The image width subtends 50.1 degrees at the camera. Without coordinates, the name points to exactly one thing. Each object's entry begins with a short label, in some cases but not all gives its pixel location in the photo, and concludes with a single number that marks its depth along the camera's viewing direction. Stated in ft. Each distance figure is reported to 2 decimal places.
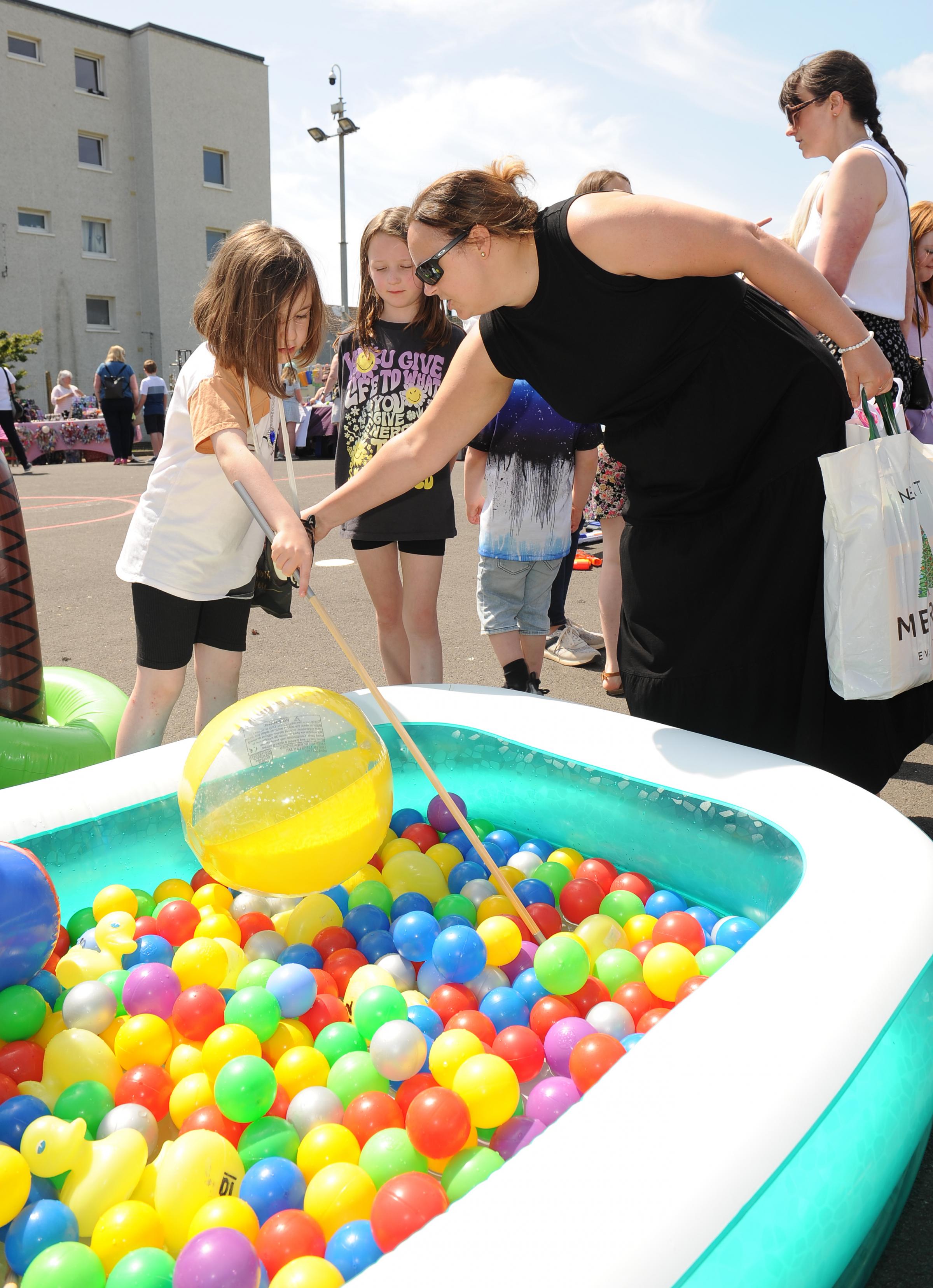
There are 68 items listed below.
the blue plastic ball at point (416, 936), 6.93
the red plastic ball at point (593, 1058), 5.47
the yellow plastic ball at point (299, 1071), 5.92
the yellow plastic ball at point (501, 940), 6.86
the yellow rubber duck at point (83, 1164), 4.98
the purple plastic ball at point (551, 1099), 5.44
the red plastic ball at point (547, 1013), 6.27
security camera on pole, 64.90
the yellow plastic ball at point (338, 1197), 4.88
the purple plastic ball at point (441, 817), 8.67
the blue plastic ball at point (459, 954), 6.54
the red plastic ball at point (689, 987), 6.11
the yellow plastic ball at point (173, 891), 7.77
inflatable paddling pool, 3.66
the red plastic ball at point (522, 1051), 5.85
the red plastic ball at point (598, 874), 7.83
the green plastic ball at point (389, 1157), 5.13
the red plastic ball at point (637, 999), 6.40
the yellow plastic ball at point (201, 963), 6.54
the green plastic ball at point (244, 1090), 5.43
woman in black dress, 6.52
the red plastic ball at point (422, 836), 8.57
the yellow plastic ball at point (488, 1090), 5.34
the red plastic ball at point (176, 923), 7.13
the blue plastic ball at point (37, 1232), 4.74
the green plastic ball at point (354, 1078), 5.80
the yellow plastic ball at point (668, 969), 6.30
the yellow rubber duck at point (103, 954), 6.64
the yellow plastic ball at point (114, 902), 7.37
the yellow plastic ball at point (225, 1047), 5.81
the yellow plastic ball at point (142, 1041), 6.04
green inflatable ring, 8.93
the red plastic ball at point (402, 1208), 4.48
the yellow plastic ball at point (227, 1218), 4.67
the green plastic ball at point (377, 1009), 6.15
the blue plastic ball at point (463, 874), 7.94
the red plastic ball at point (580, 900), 7.45
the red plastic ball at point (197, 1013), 6.15
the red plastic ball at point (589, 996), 6.57
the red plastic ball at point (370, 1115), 5.50
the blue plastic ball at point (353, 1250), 4.50
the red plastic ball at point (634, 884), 7.72
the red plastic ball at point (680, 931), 6.82
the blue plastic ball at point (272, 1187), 4.96
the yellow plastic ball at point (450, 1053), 5.67
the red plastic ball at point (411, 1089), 5.73
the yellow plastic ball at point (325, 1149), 5.26
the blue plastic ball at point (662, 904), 7.43
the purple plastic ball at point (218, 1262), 4.16
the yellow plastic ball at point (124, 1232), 4.66
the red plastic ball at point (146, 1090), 5.78
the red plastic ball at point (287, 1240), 4.54
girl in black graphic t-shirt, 10.84
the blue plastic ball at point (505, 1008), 6.34
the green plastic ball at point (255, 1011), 6.08
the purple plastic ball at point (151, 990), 6.32
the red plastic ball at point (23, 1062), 5.86
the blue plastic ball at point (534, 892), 7.48
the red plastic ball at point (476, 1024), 6.08
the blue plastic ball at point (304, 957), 6.92
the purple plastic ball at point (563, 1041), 5.89
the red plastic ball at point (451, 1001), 6.45
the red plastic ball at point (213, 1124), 5.51
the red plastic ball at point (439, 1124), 5.09
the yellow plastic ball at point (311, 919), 7.32
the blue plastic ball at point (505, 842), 8.48
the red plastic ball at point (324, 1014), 6.48
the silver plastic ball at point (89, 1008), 6.18
